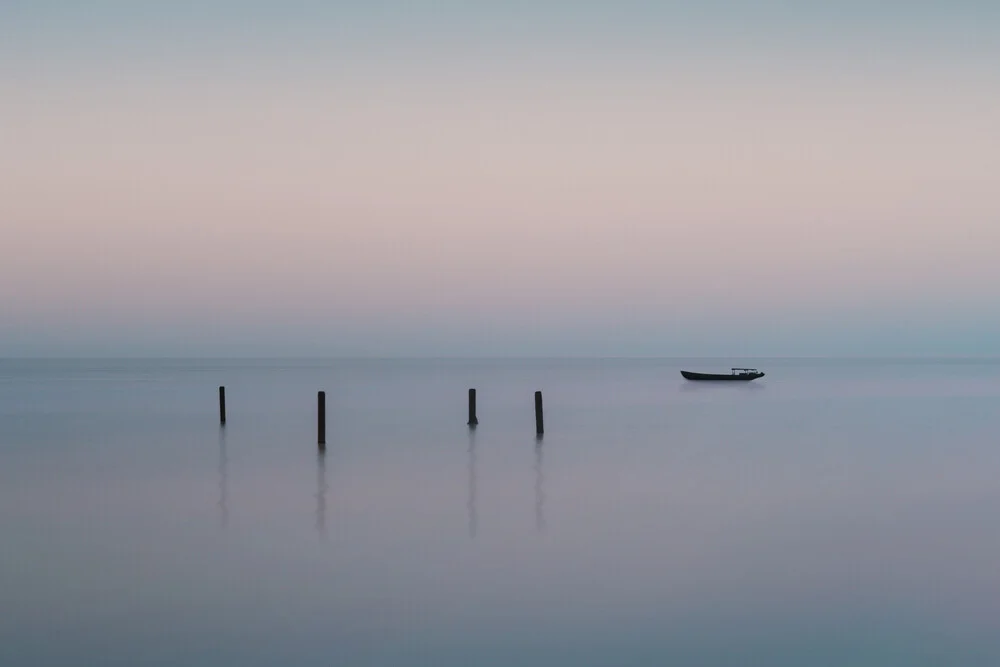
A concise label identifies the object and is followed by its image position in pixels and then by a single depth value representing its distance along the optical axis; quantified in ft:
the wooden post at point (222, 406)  123.41
